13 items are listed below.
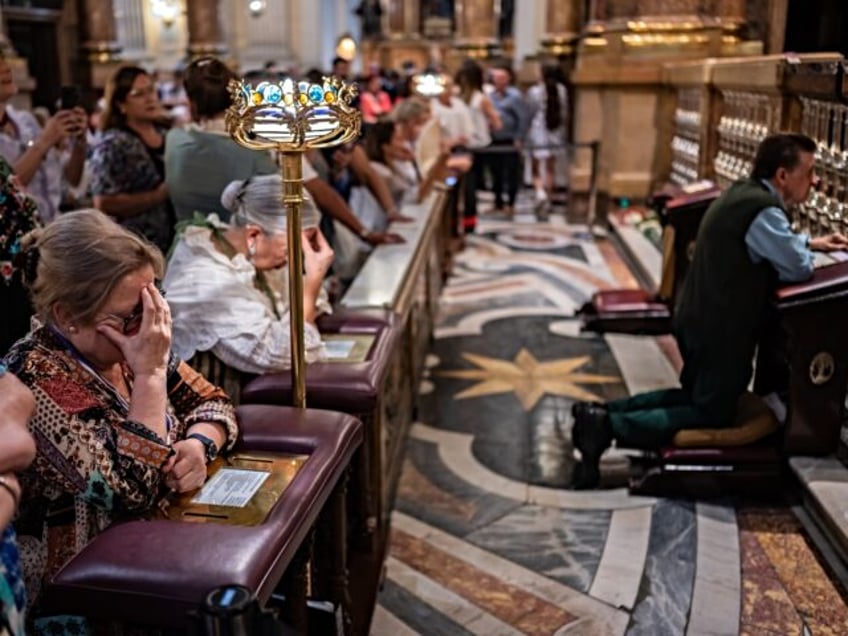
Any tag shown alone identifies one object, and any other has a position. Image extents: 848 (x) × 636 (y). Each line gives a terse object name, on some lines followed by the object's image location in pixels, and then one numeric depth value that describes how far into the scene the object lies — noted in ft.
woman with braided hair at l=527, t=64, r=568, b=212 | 36.76
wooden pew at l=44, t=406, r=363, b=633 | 5.26
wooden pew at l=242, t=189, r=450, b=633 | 9.22
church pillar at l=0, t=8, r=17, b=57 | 26.50
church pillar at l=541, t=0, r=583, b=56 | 44.57
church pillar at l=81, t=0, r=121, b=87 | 46.91
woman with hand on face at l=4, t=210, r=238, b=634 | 5.92
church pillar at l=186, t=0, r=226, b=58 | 57.41
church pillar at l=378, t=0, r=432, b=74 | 94.79
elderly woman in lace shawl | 9.36
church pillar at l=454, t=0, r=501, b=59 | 63.05
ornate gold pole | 7.96
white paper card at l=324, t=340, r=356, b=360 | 10.11
